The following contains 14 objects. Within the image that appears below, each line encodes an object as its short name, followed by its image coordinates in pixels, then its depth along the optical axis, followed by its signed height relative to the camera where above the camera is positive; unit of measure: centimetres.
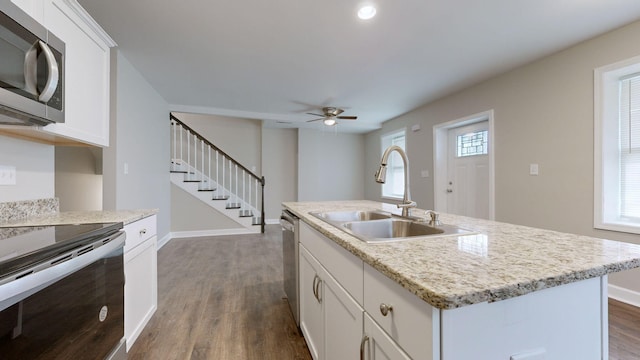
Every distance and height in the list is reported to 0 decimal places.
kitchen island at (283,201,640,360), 57 -29
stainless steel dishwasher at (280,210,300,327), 188 -62
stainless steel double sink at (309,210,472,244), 118 -25
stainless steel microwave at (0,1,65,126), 105 +49
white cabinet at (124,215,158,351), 158 -65
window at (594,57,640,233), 233 +27
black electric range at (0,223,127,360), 76 -41
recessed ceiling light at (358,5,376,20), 199 +132
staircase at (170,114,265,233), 500 +1
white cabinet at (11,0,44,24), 119 +82
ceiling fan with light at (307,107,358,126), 434 +110
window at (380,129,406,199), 574 +18
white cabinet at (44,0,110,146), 142 +65
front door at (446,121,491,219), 369 +13
